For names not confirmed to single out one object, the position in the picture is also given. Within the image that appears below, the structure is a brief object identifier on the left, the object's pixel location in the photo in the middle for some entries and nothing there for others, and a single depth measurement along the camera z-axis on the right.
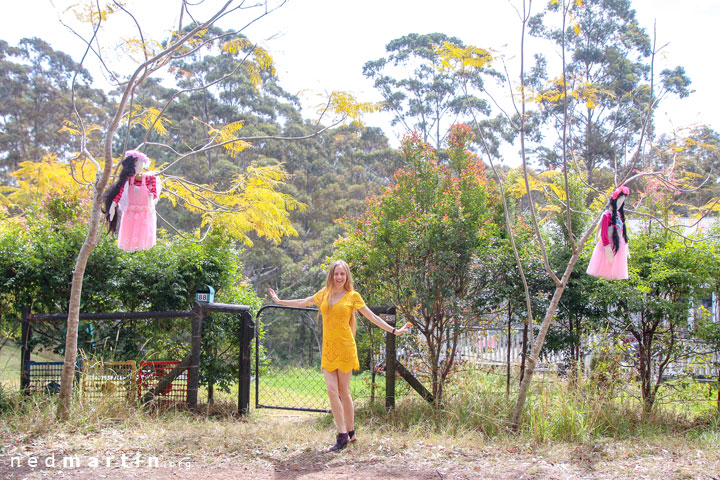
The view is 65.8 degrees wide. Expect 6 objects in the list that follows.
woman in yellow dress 4.55
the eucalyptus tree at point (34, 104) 25.72
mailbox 5.96
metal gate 7.44
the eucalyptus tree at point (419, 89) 23.89
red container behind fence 5.75
